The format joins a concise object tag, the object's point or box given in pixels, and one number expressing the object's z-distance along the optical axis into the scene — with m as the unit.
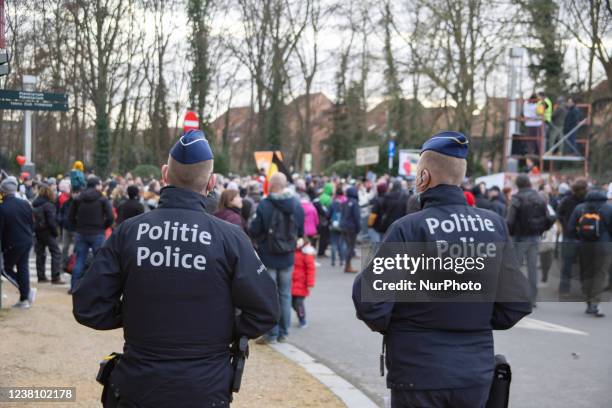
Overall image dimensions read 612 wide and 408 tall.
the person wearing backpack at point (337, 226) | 16.00
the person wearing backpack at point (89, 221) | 11.29
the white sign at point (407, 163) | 23.48
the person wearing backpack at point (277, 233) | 8.43
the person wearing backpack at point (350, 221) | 15.46
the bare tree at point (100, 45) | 10.40
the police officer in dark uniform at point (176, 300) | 3.20
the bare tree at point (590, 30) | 21.38
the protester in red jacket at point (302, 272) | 9.30
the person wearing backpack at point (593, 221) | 10.72
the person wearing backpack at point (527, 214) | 11.33
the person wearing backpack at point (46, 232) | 12.80
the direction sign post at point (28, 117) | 9.41
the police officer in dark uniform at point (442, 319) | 3.30
